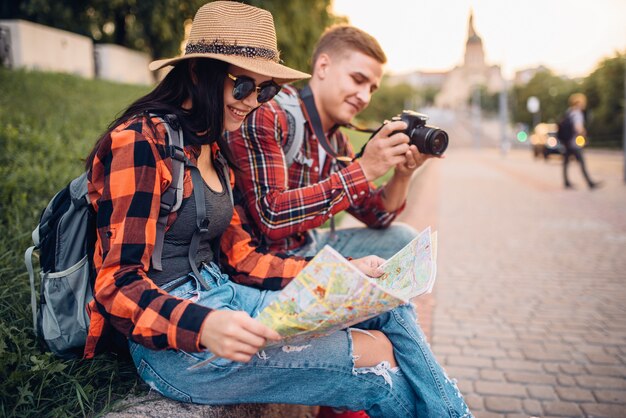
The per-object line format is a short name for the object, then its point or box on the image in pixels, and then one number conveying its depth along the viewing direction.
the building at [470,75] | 110.25
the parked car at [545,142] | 21.61
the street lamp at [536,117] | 47.81
